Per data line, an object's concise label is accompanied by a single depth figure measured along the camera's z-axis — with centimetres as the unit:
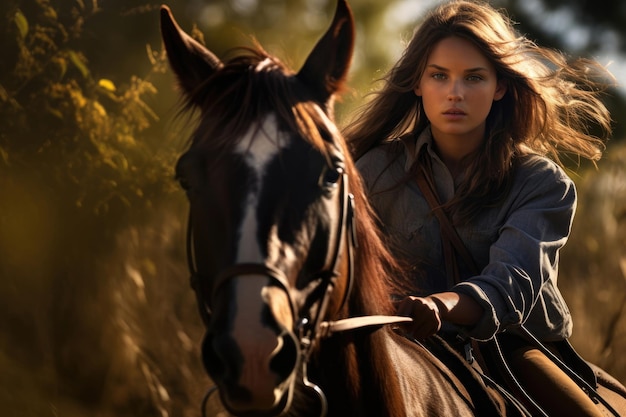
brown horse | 535
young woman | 806
